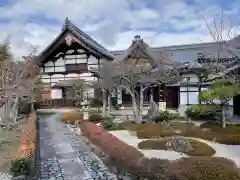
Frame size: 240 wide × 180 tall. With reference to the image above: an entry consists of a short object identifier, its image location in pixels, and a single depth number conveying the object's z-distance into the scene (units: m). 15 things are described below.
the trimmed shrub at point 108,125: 12.73
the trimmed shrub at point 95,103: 21.57
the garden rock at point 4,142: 9.89
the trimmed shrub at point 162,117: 13.84
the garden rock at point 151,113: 13.86
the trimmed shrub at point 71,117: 15.38
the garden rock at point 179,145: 8.29
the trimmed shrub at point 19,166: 6.06
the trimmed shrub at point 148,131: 10.65
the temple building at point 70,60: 22.86
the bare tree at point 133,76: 13.10
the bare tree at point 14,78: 12.31
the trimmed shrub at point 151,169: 5.13
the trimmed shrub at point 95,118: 14.75
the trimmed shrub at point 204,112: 12.86
